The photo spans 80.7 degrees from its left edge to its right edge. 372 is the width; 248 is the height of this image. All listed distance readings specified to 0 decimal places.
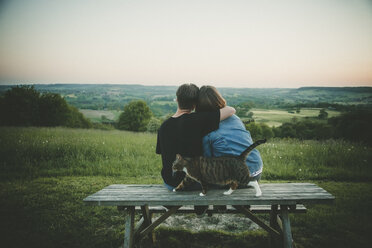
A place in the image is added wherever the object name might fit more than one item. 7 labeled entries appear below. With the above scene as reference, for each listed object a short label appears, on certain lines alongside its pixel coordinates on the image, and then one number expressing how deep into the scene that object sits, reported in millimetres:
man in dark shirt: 2506
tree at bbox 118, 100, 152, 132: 49500
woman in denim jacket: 2621
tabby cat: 2443
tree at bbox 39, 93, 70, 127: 41094
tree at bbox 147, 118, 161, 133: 39469
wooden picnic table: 2383
